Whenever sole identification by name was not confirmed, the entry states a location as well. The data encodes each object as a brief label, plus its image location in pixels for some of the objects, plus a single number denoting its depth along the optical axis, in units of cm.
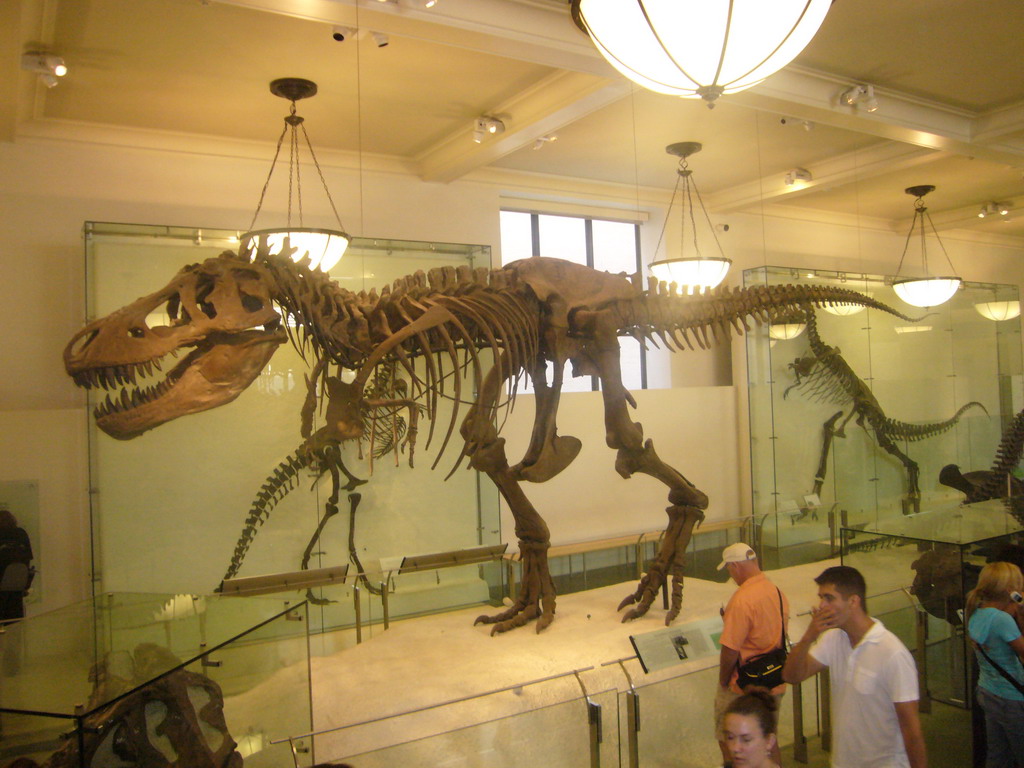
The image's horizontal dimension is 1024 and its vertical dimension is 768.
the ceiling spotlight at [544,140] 630
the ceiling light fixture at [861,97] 561
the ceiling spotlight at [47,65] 439
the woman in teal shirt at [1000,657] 297
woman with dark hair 206
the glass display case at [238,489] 512
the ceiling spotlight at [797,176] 780
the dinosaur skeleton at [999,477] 704
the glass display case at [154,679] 186
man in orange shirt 296
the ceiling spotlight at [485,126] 580
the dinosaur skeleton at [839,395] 830
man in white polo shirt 240
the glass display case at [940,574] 361
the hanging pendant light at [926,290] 789
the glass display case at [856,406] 820
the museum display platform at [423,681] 227
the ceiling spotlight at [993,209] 951
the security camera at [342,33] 424
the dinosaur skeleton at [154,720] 189
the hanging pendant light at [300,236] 378
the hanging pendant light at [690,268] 673
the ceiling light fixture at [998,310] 990
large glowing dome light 184
